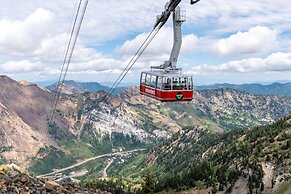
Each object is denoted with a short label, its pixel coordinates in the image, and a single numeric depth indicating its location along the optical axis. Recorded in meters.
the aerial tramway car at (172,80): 35.35
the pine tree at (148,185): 81.86
